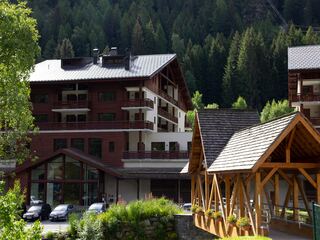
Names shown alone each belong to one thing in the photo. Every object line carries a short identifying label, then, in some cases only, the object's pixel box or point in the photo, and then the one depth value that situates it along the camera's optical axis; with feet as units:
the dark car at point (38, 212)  130.72
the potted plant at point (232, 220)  59.77
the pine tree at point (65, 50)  344.28
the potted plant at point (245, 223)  55.77
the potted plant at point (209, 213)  70.44
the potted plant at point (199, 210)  78.43
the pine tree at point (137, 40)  398.77
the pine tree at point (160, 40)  412.07
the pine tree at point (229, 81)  335.06
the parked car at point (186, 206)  126.85
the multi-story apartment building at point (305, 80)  164.55
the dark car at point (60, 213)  128.88
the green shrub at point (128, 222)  87.04
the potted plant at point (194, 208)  82.07
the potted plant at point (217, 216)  67.77
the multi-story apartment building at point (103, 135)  161.89
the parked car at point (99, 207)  122.42
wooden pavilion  53.11
